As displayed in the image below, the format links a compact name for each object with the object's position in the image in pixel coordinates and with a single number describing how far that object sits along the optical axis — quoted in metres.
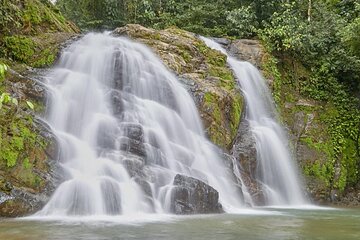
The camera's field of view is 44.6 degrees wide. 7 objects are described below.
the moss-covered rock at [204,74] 11.85
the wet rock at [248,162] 11.50
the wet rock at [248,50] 16.42
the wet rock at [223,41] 17.70
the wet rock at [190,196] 8.27
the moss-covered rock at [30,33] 12.28
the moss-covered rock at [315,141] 13.32
